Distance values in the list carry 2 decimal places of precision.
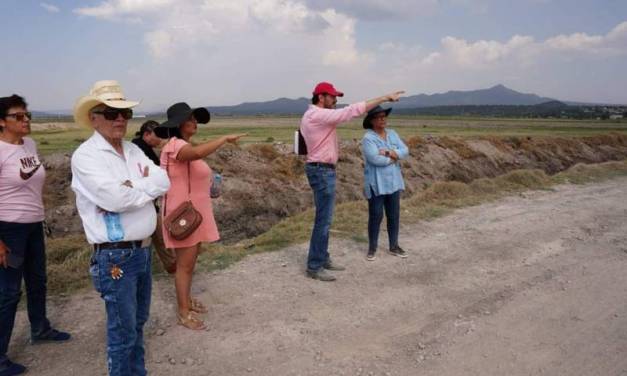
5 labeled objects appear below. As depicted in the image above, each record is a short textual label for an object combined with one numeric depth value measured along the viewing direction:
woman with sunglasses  3.51
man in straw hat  2.68
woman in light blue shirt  6.08
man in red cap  5.10
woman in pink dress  3.82
